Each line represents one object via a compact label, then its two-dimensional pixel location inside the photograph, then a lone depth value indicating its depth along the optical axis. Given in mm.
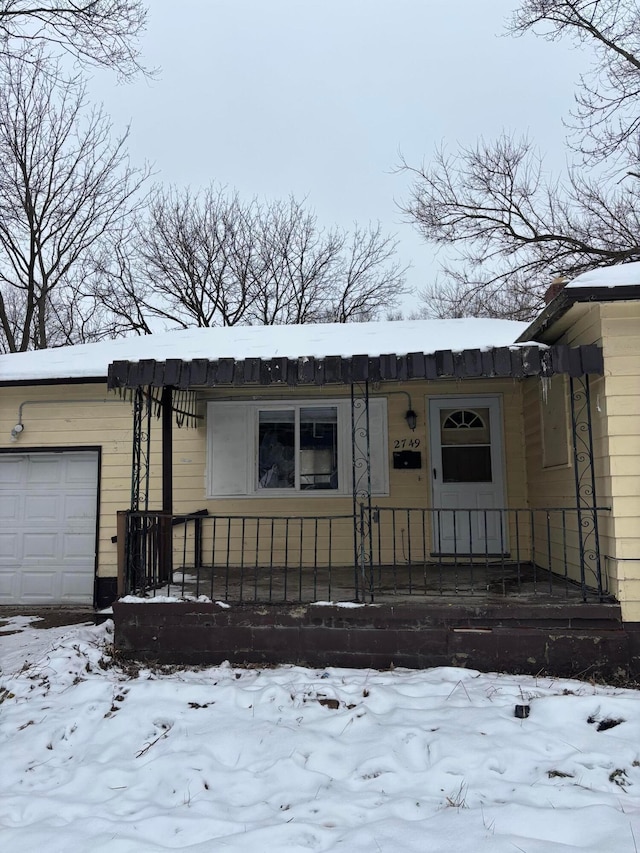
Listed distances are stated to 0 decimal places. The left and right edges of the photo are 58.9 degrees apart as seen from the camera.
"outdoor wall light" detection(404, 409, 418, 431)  7148
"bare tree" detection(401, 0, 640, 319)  12219
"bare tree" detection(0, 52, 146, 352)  14258
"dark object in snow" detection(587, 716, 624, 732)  3551
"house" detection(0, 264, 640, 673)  4492
